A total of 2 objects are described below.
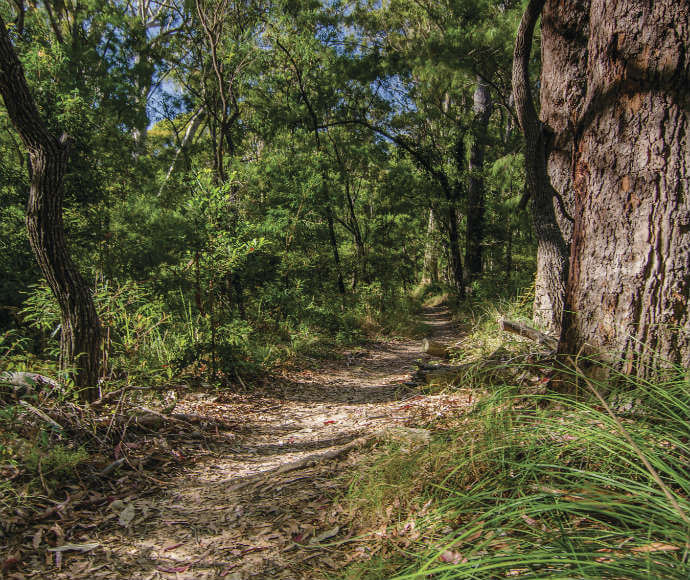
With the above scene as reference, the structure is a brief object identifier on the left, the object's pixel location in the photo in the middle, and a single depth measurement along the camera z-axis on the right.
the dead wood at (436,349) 5.77
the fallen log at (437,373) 4.10
